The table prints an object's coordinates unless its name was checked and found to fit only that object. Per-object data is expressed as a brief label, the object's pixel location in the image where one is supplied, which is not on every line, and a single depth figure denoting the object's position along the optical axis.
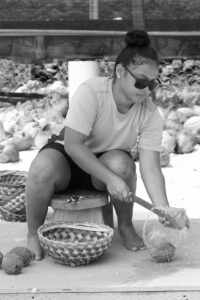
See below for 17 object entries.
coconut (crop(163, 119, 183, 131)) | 5.57
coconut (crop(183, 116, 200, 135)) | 5.50
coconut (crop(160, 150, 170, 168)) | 4.71
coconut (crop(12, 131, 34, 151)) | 5.34
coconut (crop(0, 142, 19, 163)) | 4.89
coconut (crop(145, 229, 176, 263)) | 2.77
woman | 2.79
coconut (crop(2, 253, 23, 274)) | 2.61
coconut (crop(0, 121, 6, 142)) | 5.62
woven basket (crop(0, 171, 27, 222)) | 3.46
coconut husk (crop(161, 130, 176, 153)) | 5.09
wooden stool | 2.91
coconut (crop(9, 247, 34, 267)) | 2.70
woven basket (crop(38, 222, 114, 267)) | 2.65
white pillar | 5.68
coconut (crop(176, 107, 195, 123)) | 5.87
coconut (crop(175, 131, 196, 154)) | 5.17
